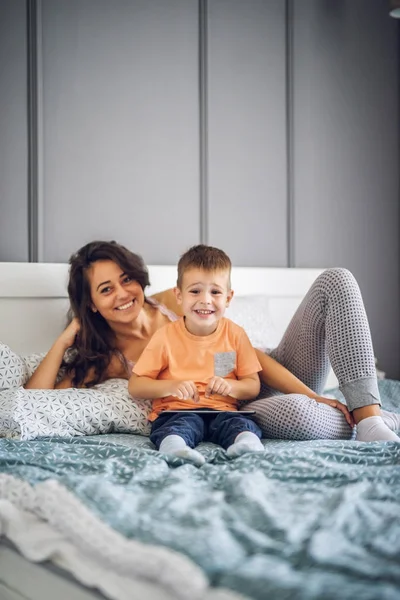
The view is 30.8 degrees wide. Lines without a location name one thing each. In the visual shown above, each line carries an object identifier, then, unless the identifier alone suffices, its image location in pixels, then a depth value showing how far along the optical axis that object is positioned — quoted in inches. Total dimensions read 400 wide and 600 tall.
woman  73.8
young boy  74.7
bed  36.0
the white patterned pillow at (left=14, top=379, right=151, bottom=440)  73.4
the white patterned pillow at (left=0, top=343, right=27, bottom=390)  82.0
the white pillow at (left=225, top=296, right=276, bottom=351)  104.7
